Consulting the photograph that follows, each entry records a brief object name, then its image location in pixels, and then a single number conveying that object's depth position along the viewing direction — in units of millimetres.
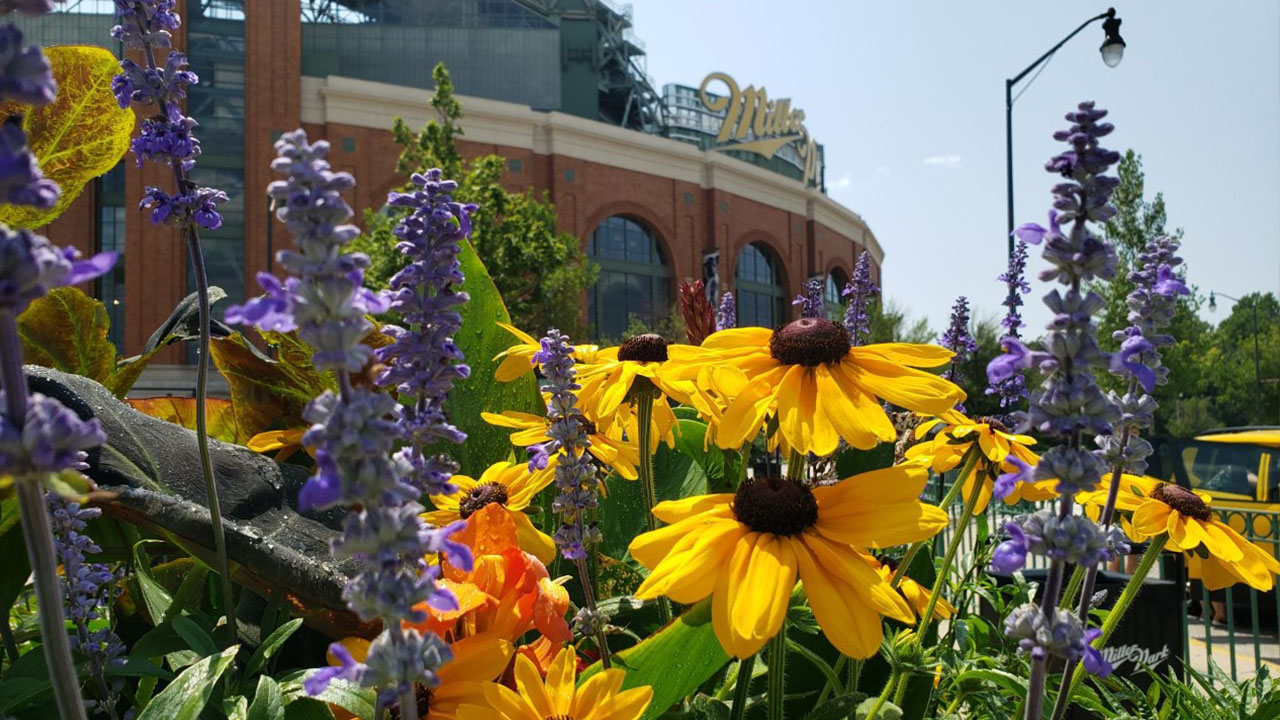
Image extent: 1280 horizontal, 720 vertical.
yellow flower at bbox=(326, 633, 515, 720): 268
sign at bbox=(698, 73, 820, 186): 35645
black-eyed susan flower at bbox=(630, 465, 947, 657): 254
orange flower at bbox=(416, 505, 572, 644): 290
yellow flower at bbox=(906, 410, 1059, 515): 414
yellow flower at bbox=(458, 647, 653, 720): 262
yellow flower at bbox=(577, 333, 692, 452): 398
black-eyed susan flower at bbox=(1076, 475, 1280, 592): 365
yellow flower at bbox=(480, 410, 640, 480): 385
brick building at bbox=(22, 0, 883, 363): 23904
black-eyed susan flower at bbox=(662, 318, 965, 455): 307
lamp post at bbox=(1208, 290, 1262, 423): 30944
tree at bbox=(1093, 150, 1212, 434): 13697
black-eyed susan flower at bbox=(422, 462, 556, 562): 362
